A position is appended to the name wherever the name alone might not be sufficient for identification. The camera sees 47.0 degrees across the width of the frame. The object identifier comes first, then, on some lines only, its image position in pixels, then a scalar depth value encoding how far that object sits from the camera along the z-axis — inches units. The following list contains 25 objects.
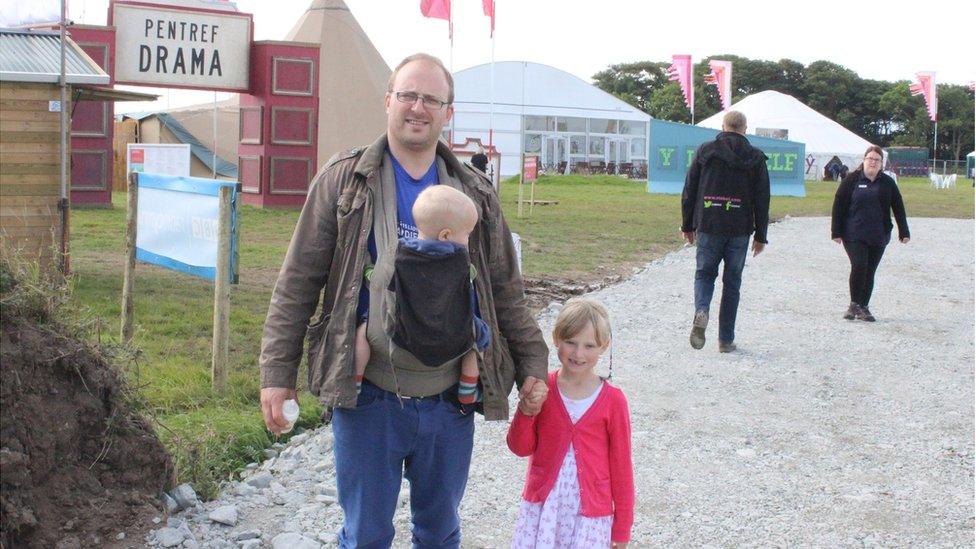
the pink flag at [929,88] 2124.8
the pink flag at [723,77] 1765.5
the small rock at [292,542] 175.3
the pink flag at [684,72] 1756.9
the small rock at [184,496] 183.8
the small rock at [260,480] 205.5
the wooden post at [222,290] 263.7
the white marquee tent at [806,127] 2221.9
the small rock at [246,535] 179.5
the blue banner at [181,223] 271.6
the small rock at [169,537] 168.2
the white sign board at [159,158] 560.1
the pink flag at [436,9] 940.6
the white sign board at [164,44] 806.5
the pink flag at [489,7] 1007.0
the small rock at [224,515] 182.9
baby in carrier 113.6
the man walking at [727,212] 342.0
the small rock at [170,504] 180.2
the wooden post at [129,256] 297.1
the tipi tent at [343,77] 979.3
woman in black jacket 416.5
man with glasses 120.3
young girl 139.8
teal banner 1541.6
